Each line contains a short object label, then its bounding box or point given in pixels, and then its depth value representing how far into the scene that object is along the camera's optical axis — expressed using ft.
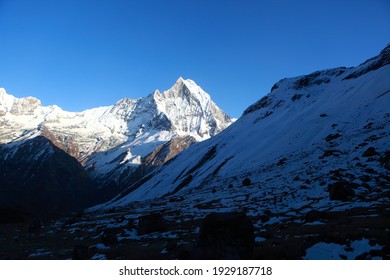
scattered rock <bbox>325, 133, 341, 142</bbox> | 231.20
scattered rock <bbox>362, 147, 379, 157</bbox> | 156.95
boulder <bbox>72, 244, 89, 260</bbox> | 62.18
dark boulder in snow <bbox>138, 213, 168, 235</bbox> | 92.74
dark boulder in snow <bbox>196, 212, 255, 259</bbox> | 47.42
